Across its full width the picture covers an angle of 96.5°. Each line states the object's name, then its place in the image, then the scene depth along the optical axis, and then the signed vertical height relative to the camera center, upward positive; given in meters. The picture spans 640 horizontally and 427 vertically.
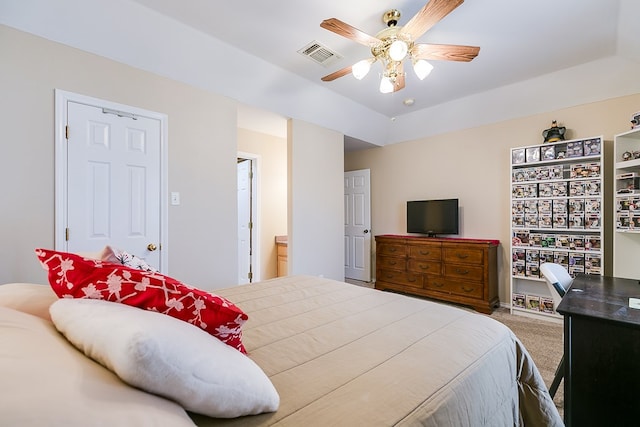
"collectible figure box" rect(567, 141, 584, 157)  3.16 +0.72
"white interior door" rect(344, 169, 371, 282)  5.32 -0.20
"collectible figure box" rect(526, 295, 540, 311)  3.46 -1.08
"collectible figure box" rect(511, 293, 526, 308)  3.55 -1.09
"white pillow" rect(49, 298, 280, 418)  0.55 -0.30
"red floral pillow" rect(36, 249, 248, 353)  0.78 -0.22
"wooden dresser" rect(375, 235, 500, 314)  3.64 -0.77
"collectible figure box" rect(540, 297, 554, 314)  3.34 -1.08
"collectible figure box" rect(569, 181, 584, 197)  3.18 +0.29
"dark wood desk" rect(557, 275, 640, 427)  1.26 -0.69
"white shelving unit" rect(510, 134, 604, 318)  3.09 -0.01
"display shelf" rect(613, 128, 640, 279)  2.63 +0.08
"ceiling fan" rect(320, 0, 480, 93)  2.00 +1.32
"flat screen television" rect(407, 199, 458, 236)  4.17 -0.05
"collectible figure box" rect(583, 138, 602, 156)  3.04 +0.72
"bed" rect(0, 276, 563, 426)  0.52 -0.52
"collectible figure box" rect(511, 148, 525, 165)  3.55 +0.72
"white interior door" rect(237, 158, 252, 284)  4.61 -0.09
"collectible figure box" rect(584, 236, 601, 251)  3.05 -0.32
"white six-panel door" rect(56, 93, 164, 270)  2.18 +0.26
